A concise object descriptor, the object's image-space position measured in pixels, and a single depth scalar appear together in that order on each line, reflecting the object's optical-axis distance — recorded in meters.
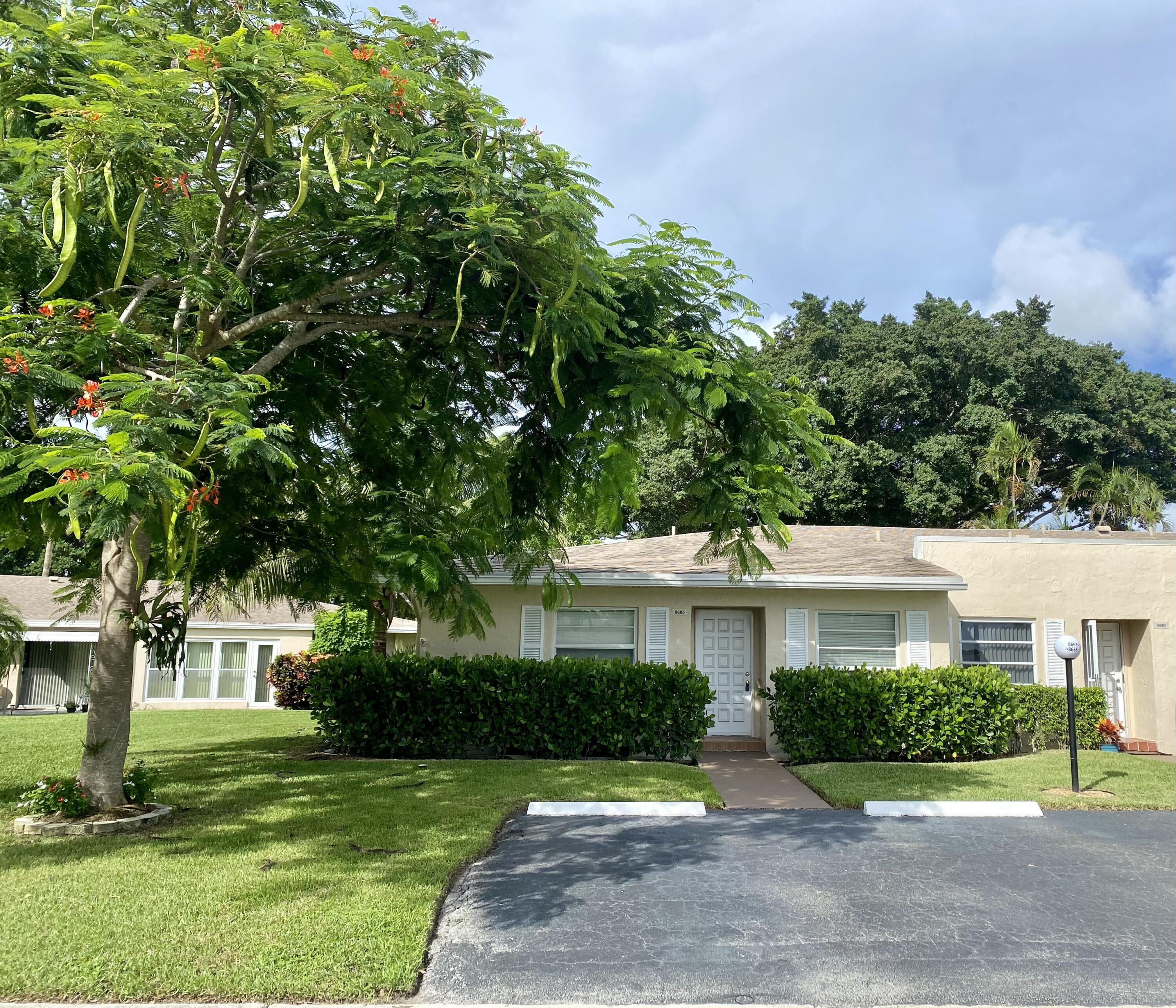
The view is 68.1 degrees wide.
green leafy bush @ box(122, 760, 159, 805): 8.41
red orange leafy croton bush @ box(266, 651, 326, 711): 25.88
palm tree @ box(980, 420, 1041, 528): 24.44
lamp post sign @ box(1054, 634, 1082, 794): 10.48
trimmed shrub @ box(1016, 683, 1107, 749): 13.99
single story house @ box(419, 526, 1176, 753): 14.55
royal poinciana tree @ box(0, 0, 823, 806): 5.89
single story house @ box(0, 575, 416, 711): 26.92
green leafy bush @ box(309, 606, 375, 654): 24.64
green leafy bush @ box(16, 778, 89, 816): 7.95
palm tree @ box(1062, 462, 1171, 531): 23.08
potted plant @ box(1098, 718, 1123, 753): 14.55
